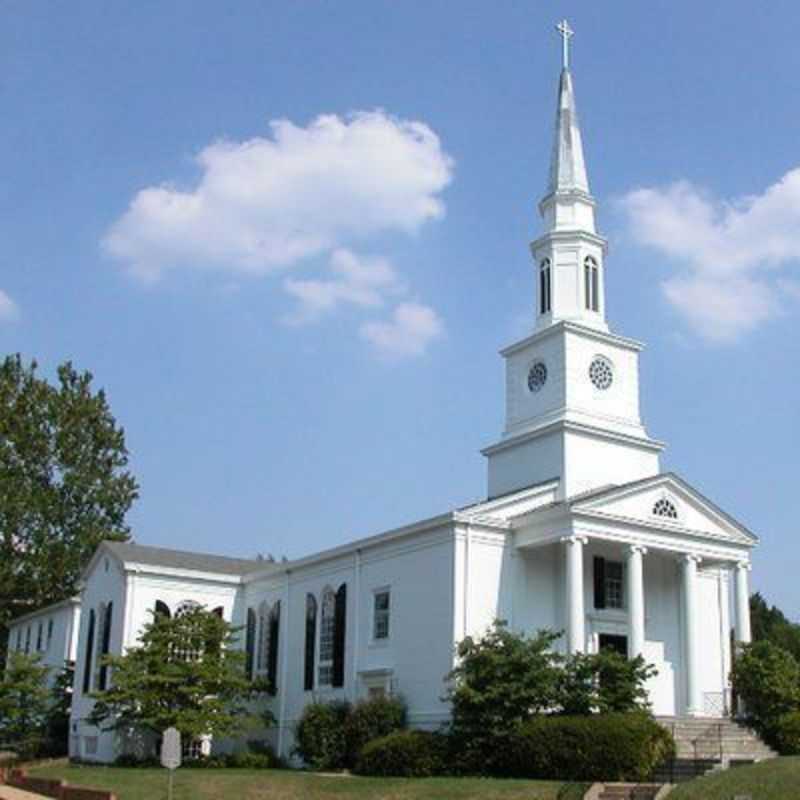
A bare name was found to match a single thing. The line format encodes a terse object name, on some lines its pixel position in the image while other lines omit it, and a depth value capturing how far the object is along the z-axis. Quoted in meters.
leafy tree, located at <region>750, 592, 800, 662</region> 51.19
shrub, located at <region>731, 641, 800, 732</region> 34.91
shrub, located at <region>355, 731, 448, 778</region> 33.06
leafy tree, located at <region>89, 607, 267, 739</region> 39.34
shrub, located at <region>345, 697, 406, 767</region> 36.31
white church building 37.34
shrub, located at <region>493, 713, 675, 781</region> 29.72
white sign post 23.46
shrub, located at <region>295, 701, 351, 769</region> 37.25
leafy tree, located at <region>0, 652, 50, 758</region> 49.31
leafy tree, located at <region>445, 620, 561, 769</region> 32.97
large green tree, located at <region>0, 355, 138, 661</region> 65.81
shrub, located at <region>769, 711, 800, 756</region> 33.75
